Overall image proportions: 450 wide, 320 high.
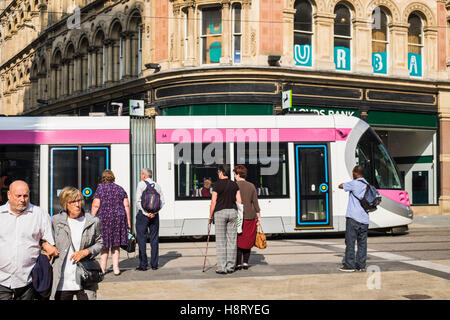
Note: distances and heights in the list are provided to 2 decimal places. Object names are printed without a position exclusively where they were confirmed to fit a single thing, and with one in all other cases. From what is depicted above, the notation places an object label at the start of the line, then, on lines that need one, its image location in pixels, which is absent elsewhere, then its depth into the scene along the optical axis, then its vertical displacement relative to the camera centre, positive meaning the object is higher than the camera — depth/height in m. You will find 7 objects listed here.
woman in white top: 5.63 -0.67
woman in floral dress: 9.98 -0.77
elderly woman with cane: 9.94 -0.82
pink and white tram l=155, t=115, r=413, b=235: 15.02 +0.18
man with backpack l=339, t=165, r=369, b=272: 9.99 -0.98
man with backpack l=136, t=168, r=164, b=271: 10.36 -0.81
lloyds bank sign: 22.52 +2.25
